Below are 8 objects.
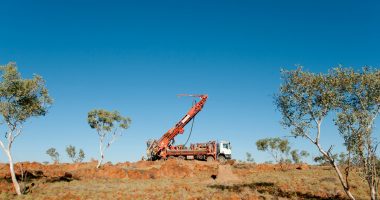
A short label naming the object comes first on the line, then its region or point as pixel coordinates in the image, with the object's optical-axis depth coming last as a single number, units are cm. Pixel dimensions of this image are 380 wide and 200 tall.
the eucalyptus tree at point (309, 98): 2468
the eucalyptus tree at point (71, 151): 9031
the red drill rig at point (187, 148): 6488
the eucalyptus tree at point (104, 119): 6042
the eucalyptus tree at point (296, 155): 8824
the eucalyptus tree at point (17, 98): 2911
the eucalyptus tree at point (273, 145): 7375
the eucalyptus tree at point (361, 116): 2267
